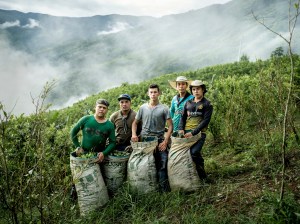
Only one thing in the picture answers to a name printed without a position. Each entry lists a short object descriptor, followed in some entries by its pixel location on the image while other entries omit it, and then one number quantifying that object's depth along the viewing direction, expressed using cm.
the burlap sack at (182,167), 349
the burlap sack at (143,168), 356
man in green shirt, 368
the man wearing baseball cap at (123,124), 407
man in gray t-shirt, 372
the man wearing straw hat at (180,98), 410
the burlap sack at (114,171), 370
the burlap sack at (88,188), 343
